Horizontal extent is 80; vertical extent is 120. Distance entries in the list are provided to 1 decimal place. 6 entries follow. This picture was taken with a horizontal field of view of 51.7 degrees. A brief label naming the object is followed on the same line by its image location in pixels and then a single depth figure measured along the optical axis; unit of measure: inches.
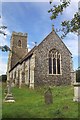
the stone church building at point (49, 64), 451.0
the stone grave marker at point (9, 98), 253.2
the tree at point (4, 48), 141.7
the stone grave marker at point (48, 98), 223.0
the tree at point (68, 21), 155.6
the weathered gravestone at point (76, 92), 215.6
